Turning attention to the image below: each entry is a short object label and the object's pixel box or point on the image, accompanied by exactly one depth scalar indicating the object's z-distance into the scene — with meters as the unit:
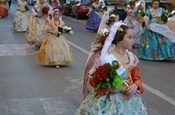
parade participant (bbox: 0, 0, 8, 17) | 33.04
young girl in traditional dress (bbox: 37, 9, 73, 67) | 12.21
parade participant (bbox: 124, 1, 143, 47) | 17.70
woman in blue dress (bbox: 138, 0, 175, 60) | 13.67
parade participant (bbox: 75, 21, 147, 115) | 5.02
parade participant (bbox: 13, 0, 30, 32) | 22.02
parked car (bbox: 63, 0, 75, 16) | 33.66
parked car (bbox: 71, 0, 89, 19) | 30.73
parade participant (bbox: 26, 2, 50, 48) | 16.17
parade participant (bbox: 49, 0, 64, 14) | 17.52
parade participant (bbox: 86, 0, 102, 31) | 23.11
